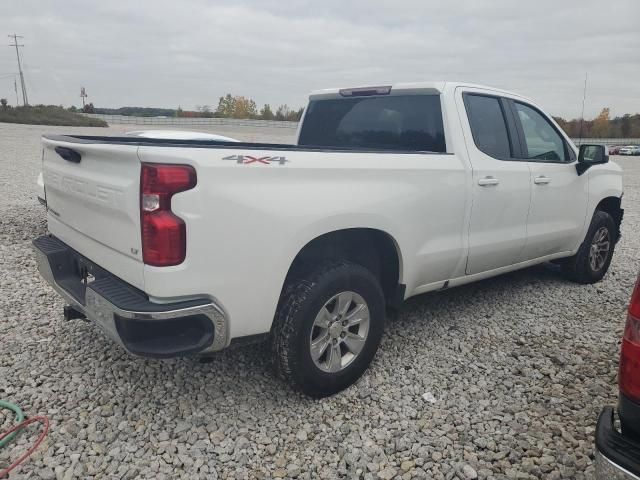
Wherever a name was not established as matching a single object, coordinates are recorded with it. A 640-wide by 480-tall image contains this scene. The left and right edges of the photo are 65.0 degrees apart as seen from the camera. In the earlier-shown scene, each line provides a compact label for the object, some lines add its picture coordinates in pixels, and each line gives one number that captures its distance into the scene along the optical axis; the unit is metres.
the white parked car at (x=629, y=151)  43.84
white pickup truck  2.32
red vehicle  1.67
